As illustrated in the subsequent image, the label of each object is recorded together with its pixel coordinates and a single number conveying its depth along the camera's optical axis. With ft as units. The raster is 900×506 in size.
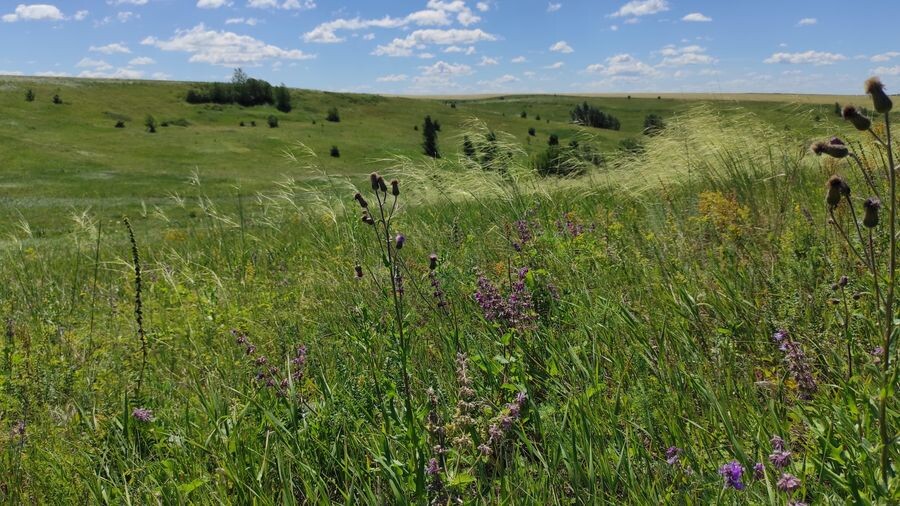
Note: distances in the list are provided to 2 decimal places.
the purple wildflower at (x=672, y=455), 4.73
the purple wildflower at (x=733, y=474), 4.17
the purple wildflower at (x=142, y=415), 6.92
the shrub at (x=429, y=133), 109.38
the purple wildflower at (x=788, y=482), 3.98
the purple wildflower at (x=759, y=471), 4.50
